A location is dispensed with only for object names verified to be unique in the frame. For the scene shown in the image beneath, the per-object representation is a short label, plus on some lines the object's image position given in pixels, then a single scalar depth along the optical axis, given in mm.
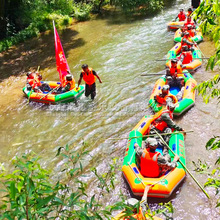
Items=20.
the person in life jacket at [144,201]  3280
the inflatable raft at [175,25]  12752
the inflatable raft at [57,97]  8170
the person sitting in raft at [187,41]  9695
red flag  8852
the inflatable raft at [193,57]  8812
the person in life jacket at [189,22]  11562
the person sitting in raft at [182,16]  13141
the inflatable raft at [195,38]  10938
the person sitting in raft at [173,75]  7901
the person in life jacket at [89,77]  7748
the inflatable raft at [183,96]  6871
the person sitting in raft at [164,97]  6605
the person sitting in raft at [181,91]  7360
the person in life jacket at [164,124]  5633
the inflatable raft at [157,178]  4512
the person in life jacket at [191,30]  10812
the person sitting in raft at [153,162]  4609
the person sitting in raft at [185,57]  9055
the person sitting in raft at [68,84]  8273
